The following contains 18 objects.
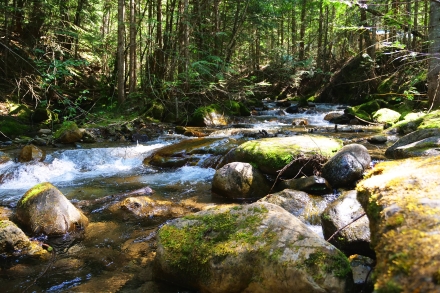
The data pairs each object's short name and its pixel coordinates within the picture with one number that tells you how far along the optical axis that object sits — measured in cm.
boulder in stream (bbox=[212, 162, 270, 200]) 612
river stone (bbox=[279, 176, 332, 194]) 573
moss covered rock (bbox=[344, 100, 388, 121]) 1395
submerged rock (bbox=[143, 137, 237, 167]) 861
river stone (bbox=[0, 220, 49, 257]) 397
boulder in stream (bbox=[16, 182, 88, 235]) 462
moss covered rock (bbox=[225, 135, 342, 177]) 640
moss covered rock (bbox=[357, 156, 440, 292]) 133
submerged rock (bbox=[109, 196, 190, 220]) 530
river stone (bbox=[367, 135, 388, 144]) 896
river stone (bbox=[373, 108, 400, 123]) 1268
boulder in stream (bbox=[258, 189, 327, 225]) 504
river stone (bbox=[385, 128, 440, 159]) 588
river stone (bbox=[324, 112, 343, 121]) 1459
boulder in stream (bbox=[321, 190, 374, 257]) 327
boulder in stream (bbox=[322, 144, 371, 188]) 585
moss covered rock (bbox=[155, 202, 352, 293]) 238
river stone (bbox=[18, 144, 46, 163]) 855
